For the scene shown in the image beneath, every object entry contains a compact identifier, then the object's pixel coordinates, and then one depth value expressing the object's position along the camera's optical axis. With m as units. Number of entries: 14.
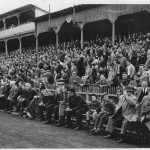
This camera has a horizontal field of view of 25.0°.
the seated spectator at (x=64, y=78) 14.91
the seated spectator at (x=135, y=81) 11.27
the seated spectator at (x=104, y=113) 10.05
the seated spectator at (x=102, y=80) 12.72
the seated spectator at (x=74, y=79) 14.38
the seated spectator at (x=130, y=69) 12.77
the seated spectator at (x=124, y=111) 9.14
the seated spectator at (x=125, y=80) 11.58
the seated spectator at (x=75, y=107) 11.12
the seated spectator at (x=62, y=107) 11.91
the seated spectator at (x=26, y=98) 14.67
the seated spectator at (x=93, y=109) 10.61
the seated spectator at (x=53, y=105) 12.48
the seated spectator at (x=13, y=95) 15.71
